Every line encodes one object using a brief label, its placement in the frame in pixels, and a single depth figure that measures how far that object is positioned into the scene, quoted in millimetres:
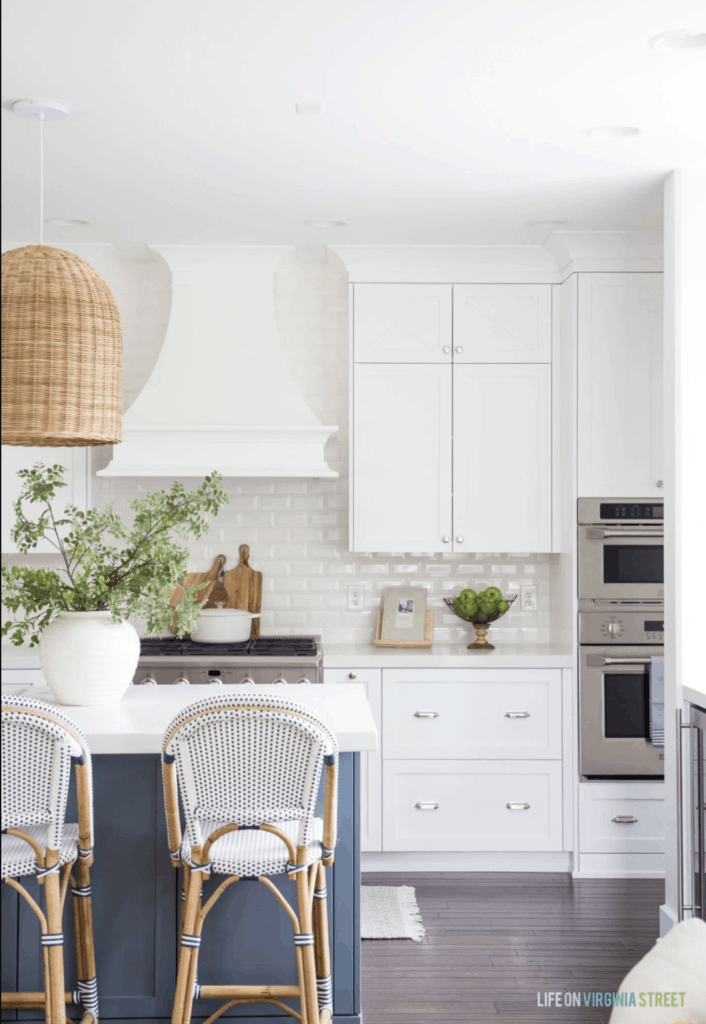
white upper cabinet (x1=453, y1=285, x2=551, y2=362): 4375
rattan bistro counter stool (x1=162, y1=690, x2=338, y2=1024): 2209
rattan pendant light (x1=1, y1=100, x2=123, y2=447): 2258
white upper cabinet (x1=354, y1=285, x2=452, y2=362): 4348
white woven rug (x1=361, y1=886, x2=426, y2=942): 3416
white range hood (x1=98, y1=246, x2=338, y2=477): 4234
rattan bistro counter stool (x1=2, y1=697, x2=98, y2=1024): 2152
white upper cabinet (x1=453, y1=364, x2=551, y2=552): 4363
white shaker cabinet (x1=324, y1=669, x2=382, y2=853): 4051
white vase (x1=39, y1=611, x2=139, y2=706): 2713
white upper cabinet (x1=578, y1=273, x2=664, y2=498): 4176
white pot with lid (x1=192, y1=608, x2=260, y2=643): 4211
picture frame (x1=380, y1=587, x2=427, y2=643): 4500
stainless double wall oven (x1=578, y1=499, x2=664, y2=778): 4074
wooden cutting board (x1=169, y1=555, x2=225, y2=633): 4570
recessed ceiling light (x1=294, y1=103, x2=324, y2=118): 2859
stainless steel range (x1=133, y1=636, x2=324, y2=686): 3975
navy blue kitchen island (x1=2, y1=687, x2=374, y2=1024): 2562
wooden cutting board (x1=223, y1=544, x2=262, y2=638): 4586
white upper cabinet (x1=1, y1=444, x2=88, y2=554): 4293
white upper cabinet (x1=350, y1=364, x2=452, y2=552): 4359
